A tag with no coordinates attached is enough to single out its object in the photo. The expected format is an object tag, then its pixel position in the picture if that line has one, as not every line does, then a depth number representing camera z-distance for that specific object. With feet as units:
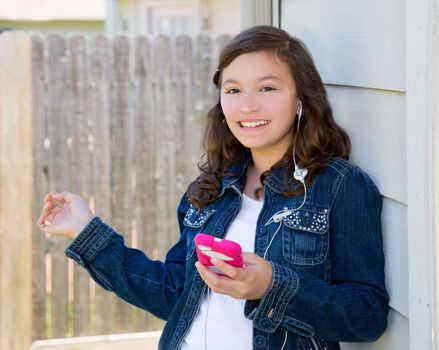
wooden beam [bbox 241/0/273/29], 10.75
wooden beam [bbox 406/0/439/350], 6.02
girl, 7.28
